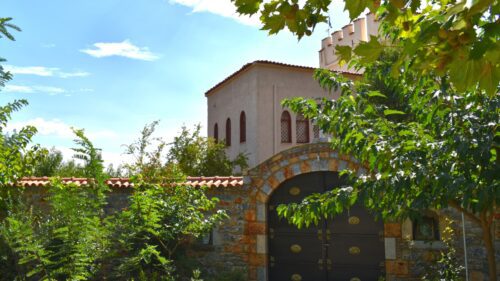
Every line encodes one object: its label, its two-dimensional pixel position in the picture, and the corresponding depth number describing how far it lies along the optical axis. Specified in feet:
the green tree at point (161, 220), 21.54
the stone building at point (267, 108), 53.26
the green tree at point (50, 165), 52.13
